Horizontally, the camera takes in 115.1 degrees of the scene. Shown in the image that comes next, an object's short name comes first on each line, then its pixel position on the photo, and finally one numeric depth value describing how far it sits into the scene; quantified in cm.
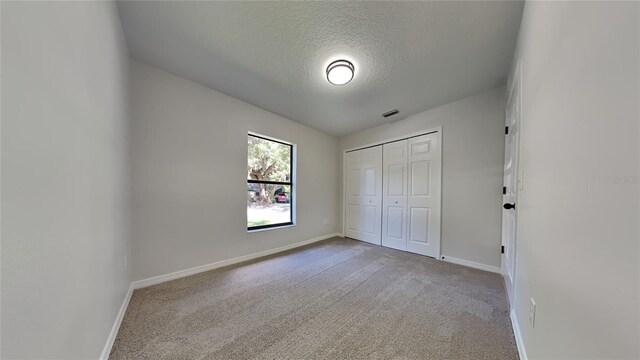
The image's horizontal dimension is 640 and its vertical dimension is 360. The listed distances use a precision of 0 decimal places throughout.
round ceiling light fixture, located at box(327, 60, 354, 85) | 205
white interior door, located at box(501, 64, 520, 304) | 175
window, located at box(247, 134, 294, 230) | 313
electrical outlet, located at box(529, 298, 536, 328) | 110
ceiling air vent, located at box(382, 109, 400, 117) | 314
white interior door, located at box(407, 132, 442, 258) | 302
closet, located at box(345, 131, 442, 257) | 308
